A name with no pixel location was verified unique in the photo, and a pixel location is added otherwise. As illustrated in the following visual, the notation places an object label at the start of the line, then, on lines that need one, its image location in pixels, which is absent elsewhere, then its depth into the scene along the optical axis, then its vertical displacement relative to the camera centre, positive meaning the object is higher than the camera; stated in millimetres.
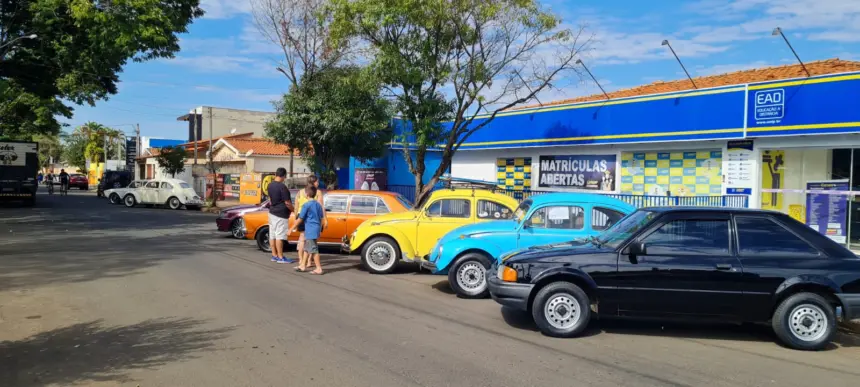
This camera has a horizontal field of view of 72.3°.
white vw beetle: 29984 -665
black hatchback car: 6426 -940
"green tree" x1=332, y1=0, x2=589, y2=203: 15359 +3901
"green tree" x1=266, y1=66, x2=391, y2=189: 19562 +2275
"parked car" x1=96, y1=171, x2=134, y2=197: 40344 +28
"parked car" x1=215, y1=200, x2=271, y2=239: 15797 -1037
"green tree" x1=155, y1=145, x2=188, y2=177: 34656 +1312
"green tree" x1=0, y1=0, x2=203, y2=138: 16562 +4188
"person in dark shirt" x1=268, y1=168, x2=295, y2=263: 11617 -553
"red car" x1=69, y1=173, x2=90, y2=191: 58094 -253
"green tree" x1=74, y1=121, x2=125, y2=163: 73250 +5301
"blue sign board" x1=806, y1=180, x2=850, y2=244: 13609 -309
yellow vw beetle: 10500 -708
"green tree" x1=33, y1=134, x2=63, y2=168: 95425 +4790
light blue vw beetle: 8820 -657
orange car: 12930 -500
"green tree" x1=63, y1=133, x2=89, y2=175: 82375 +4234
